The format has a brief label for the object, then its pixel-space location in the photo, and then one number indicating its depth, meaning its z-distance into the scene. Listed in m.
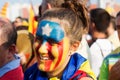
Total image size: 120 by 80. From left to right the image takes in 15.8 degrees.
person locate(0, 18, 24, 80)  2.98
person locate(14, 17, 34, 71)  4.22
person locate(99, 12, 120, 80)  3.71
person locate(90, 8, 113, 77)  6.02
